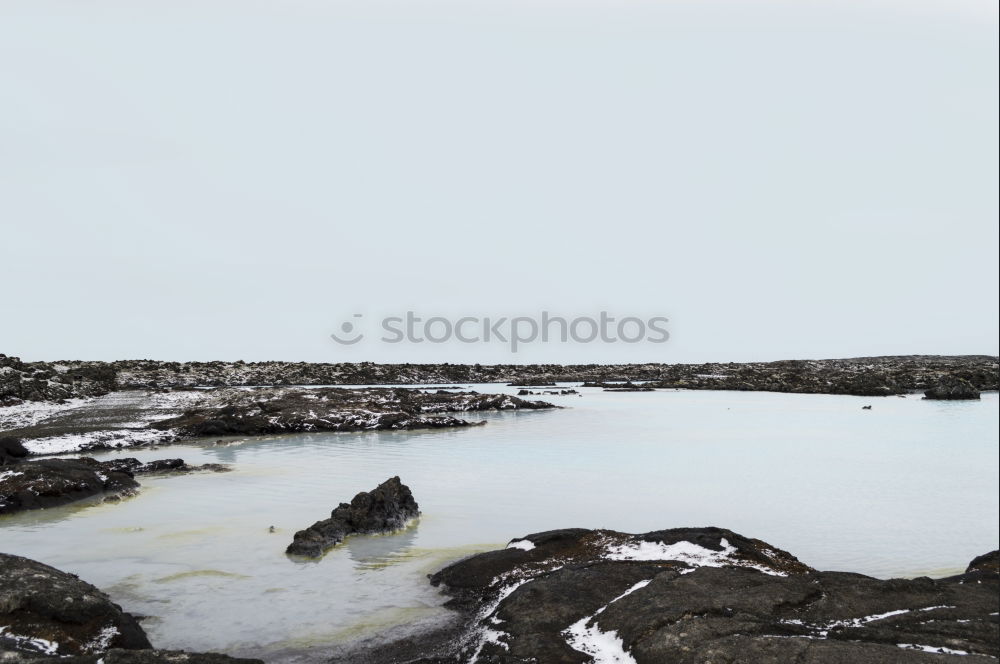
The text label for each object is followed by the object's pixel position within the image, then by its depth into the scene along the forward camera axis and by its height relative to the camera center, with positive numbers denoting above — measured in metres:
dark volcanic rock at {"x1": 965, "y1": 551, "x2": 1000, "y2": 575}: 9.81 -3.29
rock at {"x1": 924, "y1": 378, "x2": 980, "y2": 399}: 55.38 -3.52
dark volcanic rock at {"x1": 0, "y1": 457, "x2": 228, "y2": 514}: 18.22 -3.84
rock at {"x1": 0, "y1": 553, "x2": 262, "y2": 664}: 8.15 -3.48
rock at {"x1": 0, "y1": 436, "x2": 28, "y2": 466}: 24.40 -3.60
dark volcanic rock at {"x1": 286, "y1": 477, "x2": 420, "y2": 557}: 14.21 -4.00
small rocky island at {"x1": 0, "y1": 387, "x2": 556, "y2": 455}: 32.03 -3.80
